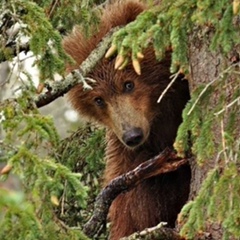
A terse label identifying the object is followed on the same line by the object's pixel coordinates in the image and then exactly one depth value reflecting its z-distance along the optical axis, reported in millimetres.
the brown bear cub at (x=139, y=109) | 12961
